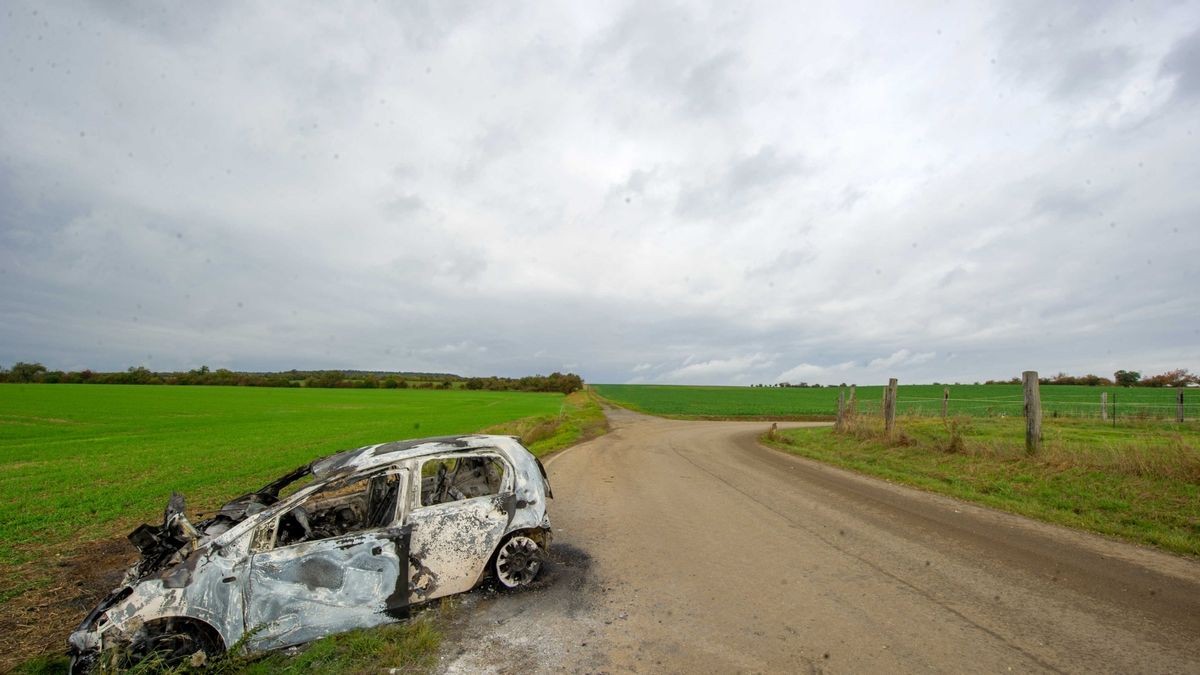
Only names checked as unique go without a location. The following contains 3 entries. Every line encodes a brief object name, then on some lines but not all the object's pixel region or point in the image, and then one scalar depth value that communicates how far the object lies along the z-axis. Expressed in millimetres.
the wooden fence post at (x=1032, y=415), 12078
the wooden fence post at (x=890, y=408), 17636
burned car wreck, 4410
